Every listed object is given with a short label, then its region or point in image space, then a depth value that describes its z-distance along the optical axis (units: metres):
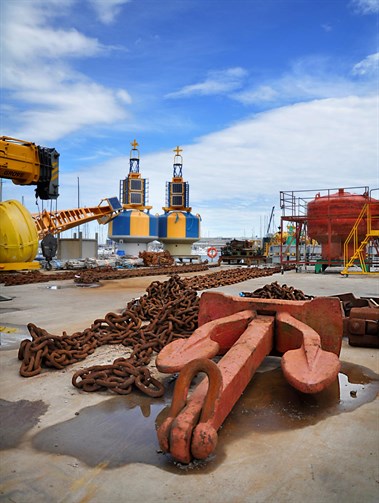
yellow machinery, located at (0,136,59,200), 7.60
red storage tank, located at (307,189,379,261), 15.57
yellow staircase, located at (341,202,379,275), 13.73
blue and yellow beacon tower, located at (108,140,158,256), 26.53
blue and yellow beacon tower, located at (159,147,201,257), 28.25
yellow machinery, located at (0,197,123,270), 9.12
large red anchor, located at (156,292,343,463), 1.91
